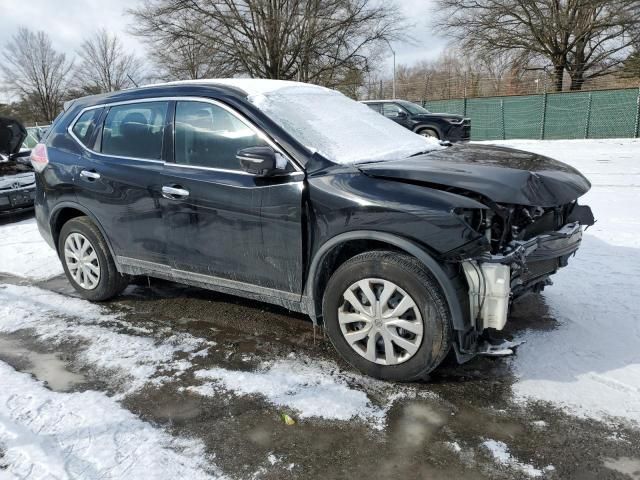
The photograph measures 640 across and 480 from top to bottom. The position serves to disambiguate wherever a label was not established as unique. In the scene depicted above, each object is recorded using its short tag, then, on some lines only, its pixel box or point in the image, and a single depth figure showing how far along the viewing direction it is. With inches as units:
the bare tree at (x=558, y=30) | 1047.0
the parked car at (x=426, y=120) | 590.2
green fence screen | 697.6
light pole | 1134.6
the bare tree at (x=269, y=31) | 978.1
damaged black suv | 107.7
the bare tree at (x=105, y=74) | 1690.5
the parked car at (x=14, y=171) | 333.7
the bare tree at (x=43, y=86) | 1862.7
